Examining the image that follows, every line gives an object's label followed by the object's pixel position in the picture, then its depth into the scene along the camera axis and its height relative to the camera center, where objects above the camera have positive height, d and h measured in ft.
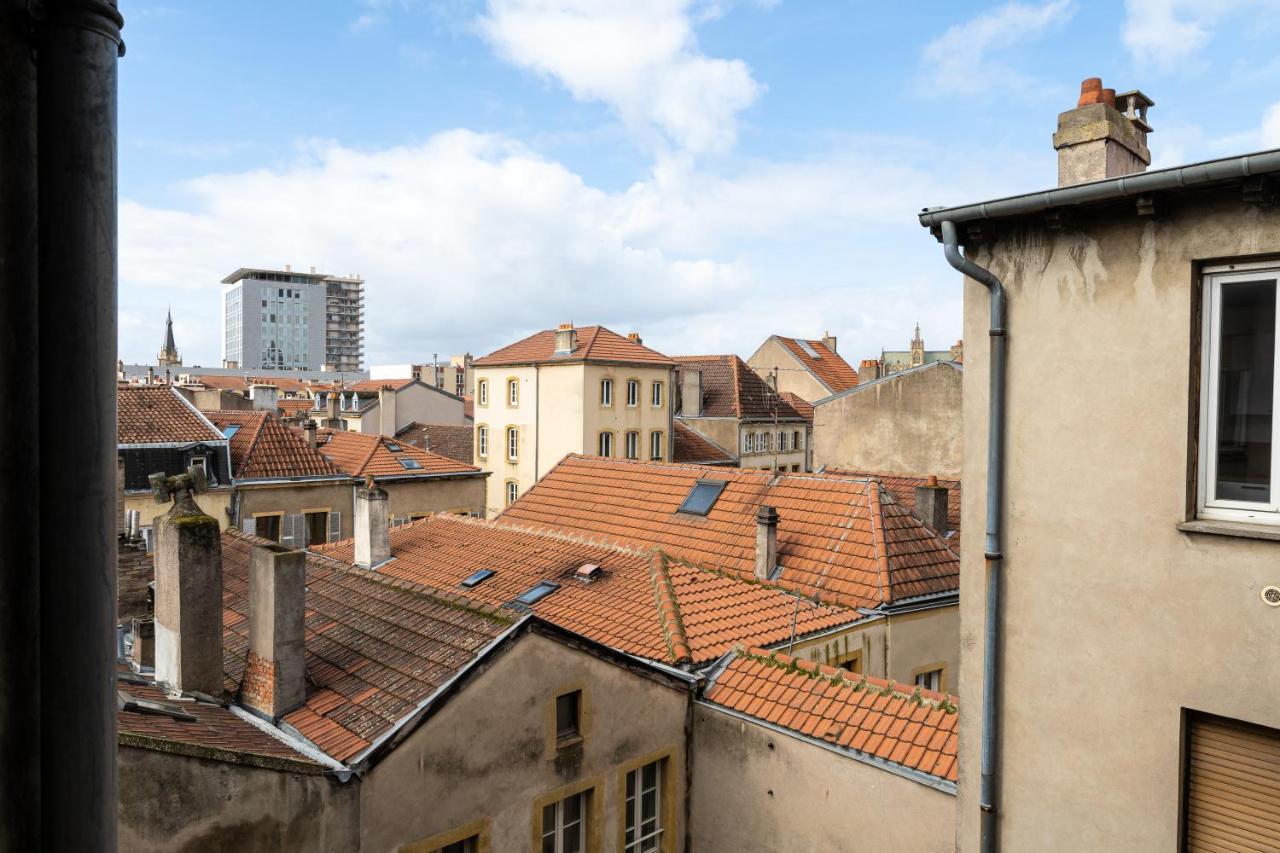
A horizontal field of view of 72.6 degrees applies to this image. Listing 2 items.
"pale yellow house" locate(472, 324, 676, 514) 126.41 +1.06
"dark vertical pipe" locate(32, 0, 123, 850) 4.92 +0.04
